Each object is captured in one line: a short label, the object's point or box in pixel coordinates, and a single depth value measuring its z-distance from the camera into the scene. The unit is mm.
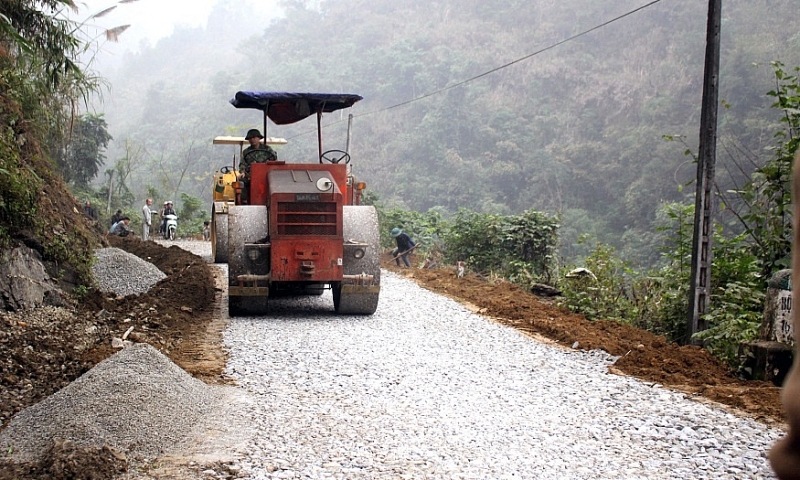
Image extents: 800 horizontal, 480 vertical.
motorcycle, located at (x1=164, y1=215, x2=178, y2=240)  26547
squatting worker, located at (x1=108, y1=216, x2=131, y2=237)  23266
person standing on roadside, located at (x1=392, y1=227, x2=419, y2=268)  19823
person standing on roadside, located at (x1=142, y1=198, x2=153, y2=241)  24609
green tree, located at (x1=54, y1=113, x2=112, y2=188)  34375
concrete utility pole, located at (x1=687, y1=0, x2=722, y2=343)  8203
